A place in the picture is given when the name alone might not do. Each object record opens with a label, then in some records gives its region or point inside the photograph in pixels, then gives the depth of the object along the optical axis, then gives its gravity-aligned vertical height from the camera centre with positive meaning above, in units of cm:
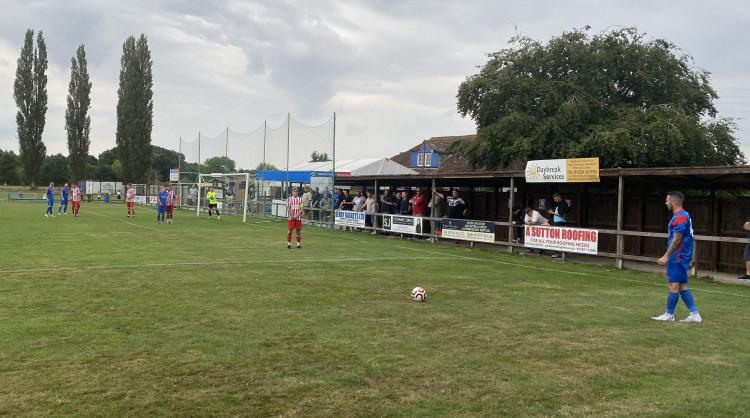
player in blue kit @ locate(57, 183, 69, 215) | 3309 -30
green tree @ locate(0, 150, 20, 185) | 9431 +365
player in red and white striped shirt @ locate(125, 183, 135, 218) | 3142 -31
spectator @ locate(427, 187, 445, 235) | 2156 -15
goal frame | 3305 +129
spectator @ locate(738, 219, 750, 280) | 1286 -110
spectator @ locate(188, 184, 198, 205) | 4500 +8
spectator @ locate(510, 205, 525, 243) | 1901 -61
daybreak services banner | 1577 +96
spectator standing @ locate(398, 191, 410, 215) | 2358 -19
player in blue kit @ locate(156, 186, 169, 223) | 2873 -33
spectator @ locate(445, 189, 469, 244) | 2117 -19
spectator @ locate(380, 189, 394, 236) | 2416 -13
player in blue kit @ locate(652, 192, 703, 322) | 833 -73
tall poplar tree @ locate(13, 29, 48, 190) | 6169 +961
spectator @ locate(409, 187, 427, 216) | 2233 -13
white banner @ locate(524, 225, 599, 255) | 1608 -101
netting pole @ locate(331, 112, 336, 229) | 2692 +95
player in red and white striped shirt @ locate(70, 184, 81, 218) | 3184 -44
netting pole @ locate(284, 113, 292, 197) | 3095 +293
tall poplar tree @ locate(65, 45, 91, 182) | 6556 +877
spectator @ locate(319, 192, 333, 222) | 2747 -34
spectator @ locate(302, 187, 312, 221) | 2949 -21
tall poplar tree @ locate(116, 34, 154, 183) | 6412 +938
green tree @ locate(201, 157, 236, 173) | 3819 +210
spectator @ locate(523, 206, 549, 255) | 1819 -48
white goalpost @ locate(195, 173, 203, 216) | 3700 +88
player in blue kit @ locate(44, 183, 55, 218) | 2986 -34
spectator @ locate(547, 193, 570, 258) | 1727 -17
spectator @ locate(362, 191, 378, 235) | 2509 -42
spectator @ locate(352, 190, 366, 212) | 2630 -17
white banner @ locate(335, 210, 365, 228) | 2521 -86
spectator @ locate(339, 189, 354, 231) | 2762 -17
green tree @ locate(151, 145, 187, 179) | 10600 +624
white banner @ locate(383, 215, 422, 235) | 2219 -93
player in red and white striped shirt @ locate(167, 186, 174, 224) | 2846 -44
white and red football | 954 -156
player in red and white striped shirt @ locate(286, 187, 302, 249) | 1731 -48
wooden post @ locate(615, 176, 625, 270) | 1554 -58
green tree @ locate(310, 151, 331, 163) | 3044 +230
